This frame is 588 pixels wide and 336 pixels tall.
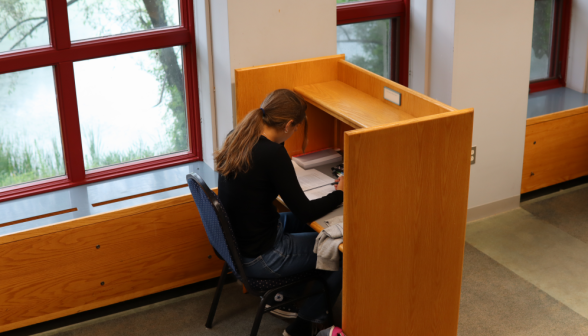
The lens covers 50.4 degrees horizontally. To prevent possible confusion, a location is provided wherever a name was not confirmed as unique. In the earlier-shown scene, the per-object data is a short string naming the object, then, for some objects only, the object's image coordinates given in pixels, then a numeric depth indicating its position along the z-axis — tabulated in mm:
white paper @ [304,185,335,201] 2502
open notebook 2531
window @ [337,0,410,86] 3367
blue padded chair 2150
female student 2197
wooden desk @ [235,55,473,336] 2016
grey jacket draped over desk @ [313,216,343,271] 2172
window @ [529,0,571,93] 4020
